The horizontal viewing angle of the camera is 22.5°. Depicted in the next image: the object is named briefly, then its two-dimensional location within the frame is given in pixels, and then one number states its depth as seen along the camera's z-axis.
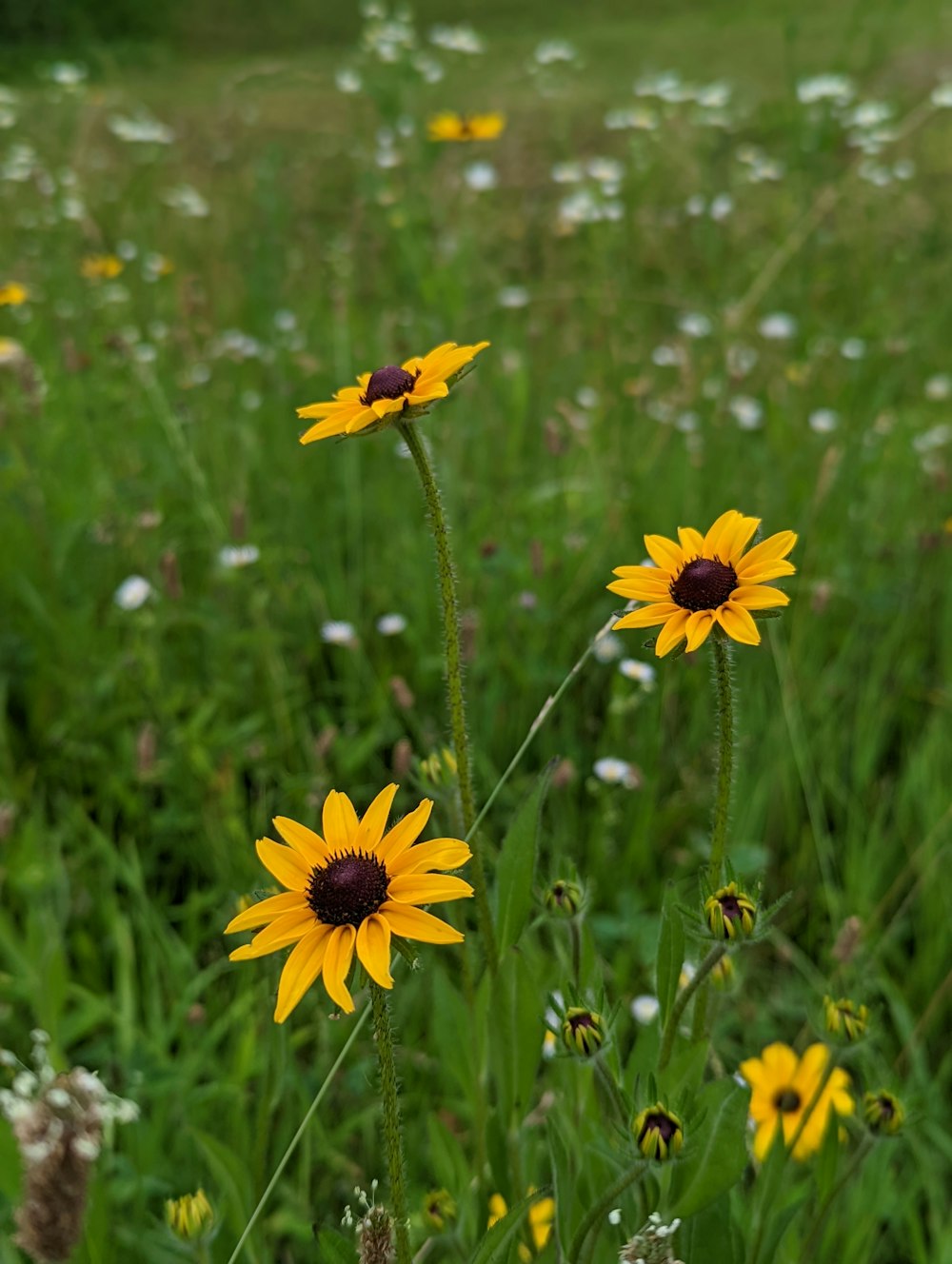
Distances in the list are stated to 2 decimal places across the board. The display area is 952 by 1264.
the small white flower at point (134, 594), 1.07
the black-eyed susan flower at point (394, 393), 0.62
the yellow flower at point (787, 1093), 0.73
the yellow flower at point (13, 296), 1.22
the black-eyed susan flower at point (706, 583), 0.60
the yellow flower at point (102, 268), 1.64
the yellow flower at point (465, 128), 1.57
